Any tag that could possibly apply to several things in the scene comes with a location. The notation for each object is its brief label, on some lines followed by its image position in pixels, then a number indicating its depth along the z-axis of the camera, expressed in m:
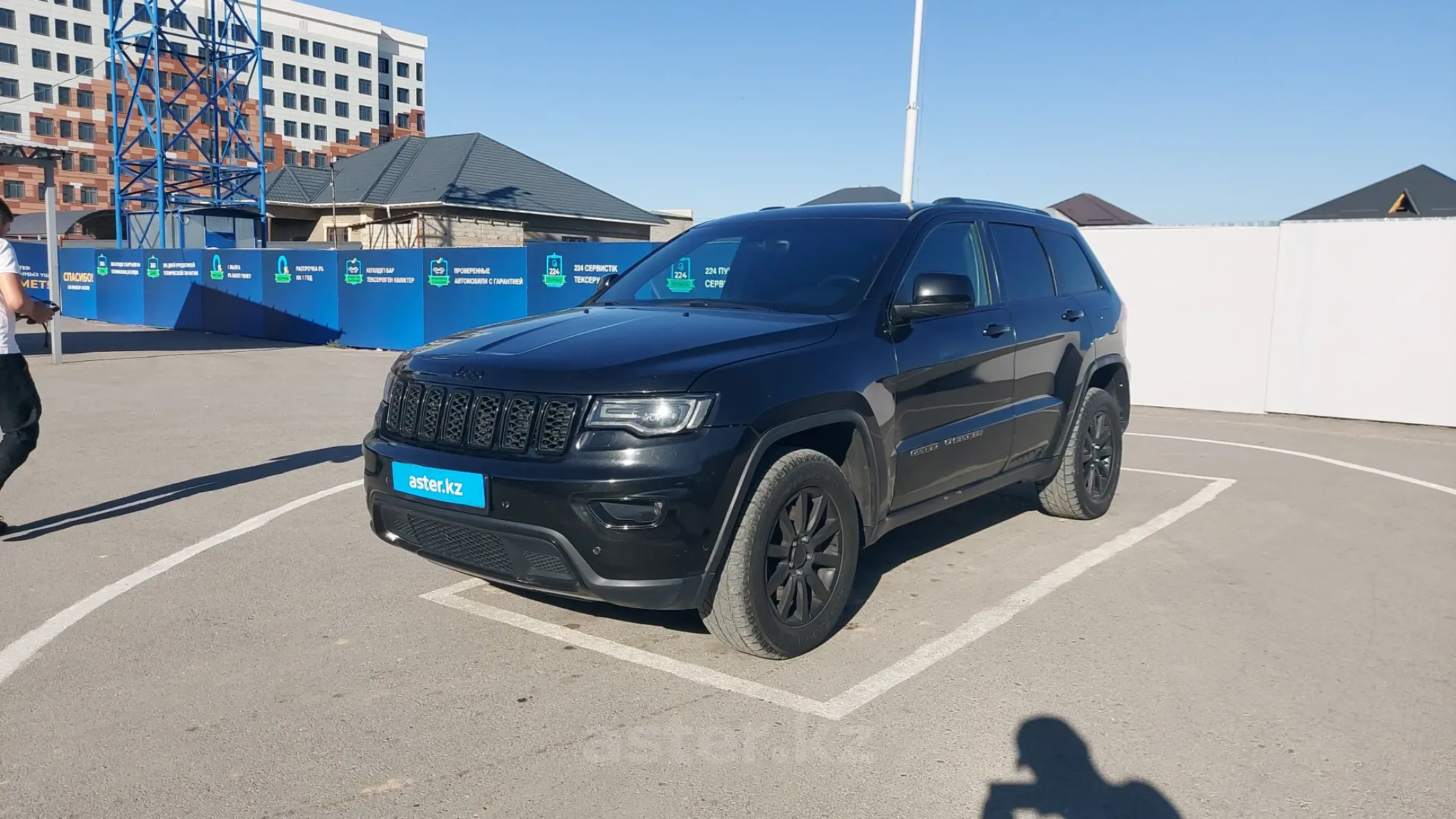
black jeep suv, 3.76
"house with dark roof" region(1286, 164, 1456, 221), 17.75
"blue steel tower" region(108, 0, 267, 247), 38.00
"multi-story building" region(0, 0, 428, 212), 79.25
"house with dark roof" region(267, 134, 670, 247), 36.00
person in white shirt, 5.90
